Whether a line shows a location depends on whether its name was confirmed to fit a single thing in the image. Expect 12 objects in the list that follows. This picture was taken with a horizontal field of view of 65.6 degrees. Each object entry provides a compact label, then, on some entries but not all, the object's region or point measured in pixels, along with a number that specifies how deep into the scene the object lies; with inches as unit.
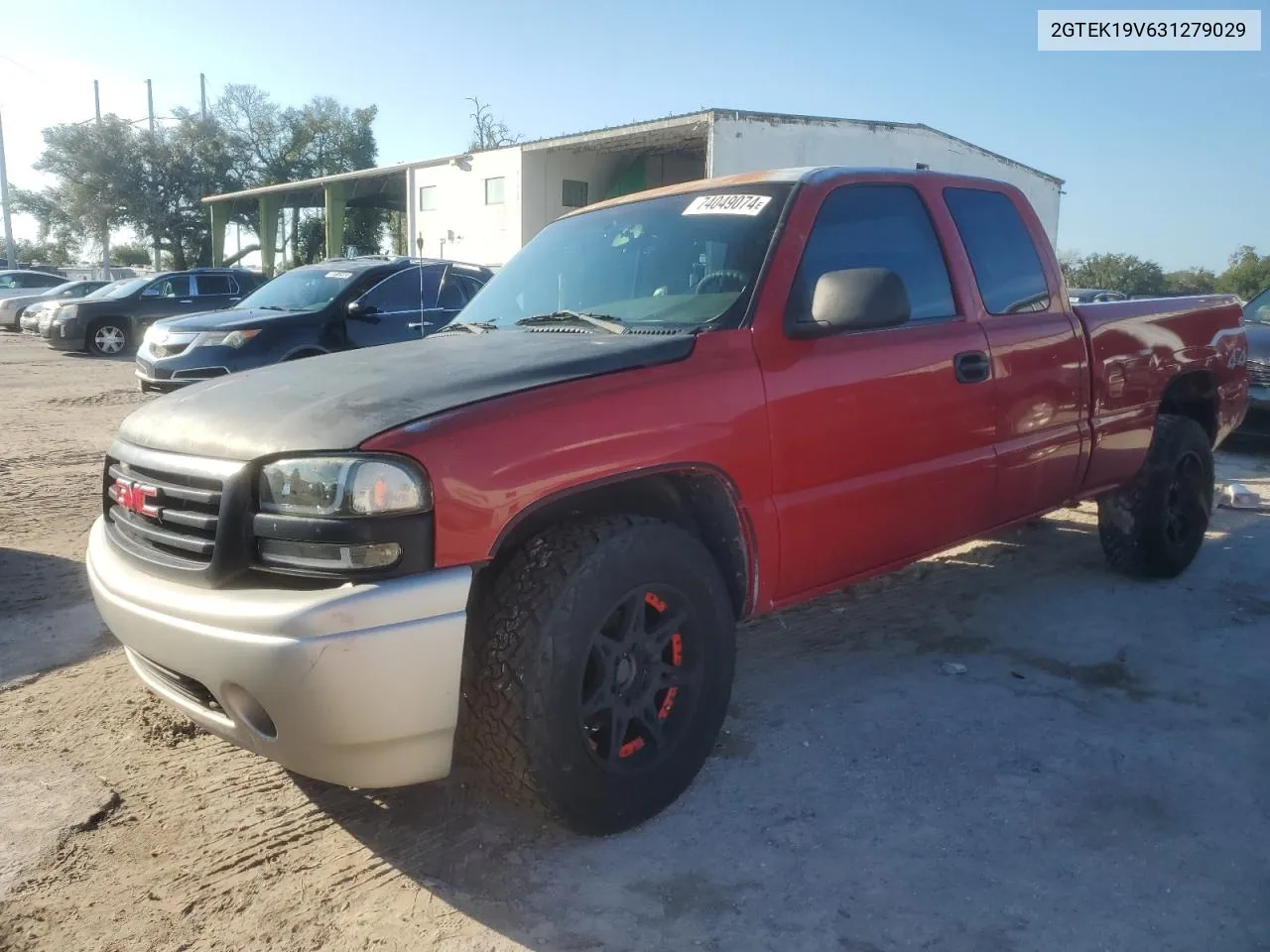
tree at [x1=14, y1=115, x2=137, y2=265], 1605.6
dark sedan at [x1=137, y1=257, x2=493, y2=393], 341.4
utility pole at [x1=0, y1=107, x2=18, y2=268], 1584.6
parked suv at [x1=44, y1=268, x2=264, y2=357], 697.0
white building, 692.1
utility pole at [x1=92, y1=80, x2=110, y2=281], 1583.4
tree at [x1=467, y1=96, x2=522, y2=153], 1998.0
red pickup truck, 88.8
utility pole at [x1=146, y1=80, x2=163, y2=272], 1654.8
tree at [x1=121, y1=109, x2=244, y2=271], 1635.1
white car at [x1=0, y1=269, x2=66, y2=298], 1029.4
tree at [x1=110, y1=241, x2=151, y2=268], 2237.9
